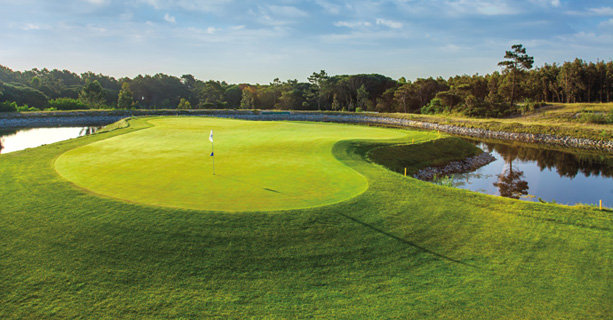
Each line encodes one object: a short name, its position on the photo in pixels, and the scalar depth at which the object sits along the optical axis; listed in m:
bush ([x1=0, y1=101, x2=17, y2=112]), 64.56
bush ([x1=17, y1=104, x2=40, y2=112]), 68.91
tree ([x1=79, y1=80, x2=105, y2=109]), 84.12
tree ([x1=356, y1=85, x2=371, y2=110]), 85.94
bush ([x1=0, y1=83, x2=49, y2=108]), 78.50
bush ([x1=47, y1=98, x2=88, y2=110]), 77.94
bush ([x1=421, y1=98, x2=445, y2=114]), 67.50
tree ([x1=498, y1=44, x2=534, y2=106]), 53.47
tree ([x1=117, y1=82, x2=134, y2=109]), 84.81
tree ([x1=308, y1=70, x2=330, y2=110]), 91.00
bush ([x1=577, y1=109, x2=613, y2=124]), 37.28
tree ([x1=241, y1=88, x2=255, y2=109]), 94.36
